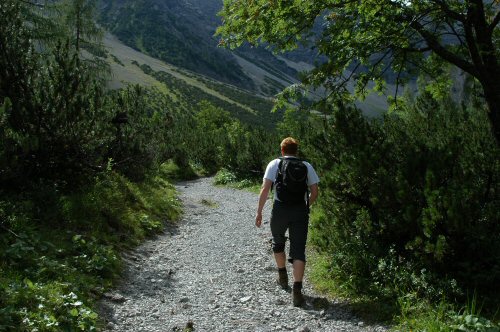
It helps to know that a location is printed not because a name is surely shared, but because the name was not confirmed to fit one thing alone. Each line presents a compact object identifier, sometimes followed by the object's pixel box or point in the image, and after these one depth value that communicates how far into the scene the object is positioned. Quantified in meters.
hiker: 6.11
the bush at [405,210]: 5.05
